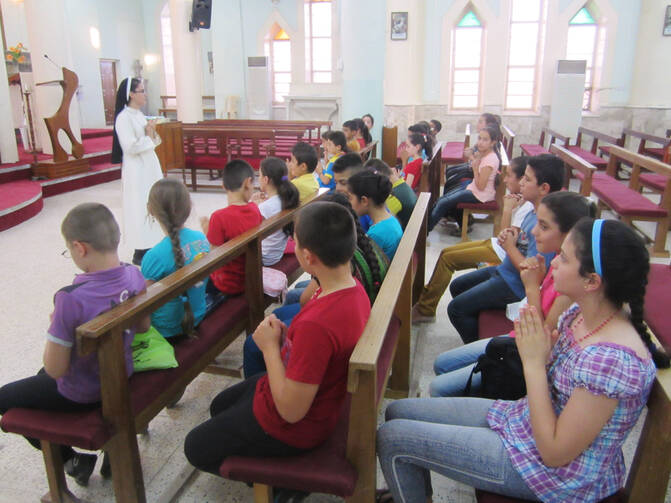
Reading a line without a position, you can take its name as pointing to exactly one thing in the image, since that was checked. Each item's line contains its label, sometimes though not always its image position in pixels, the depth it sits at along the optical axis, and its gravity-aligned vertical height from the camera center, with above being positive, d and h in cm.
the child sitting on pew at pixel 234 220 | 289 -64
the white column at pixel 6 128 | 798 -43
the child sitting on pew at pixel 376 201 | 288 -54
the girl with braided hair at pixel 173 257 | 238 -68
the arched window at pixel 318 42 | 1499 +146
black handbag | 188 -92
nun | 457 -55
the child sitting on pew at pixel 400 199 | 391 -72
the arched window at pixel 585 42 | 1180 +111
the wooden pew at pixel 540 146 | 882 -90
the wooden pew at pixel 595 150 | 805 -91
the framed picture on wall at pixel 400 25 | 1141 +143
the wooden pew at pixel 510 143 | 744 -64
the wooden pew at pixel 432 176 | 526 -83
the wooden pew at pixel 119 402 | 171 -103
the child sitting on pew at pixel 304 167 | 404 -53
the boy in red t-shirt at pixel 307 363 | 147 -72
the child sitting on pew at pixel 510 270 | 269 -86
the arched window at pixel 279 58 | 1570 +107
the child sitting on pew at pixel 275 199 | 337 -62
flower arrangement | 1045 +82
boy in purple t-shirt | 173 -66
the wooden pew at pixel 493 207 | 514 -104
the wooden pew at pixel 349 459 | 150 -103
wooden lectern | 826 -56
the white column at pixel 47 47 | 841 +77
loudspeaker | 1180 +174
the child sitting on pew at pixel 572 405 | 128 -74
